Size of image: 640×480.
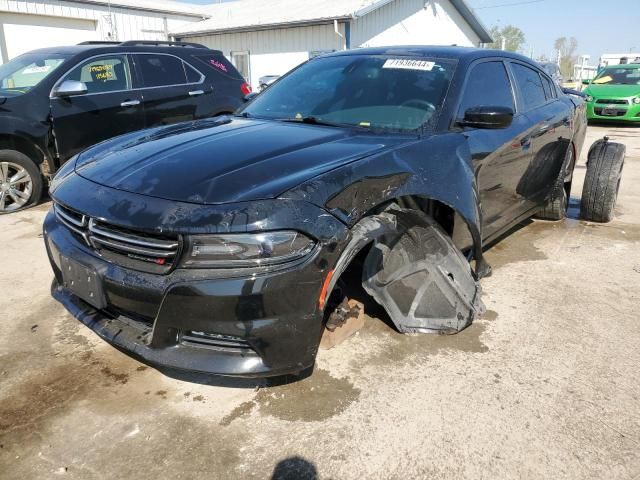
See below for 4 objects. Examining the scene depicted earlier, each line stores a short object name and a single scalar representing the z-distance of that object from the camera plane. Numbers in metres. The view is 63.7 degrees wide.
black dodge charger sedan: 2.01
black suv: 5.61
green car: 13.66
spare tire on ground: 5.05
